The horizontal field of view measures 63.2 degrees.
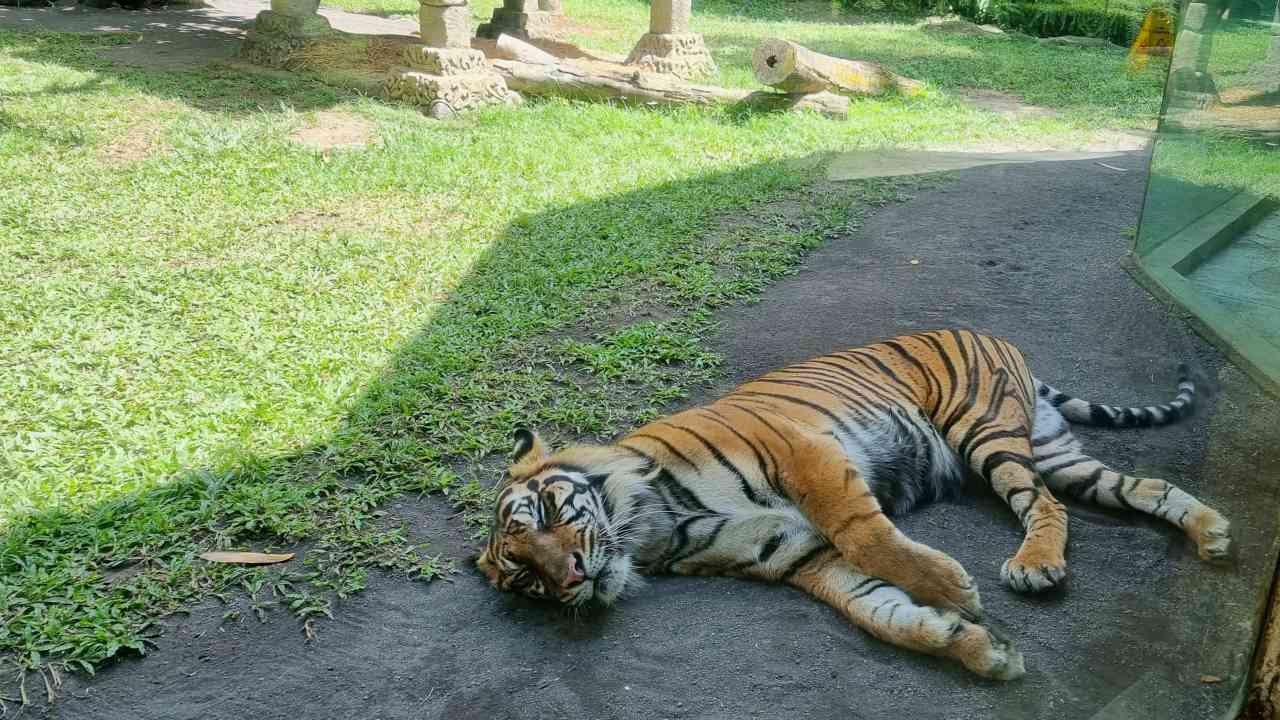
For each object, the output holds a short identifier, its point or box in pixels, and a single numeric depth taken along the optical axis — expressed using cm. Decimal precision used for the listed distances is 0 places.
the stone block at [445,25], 998
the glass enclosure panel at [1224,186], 212
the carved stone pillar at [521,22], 1470
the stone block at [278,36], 1139
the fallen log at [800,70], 1030
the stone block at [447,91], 970
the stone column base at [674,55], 1203
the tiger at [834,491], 295
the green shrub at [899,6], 1918
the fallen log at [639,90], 1034
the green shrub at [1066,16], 1638
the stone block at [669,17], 1217
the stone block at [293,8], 1159
